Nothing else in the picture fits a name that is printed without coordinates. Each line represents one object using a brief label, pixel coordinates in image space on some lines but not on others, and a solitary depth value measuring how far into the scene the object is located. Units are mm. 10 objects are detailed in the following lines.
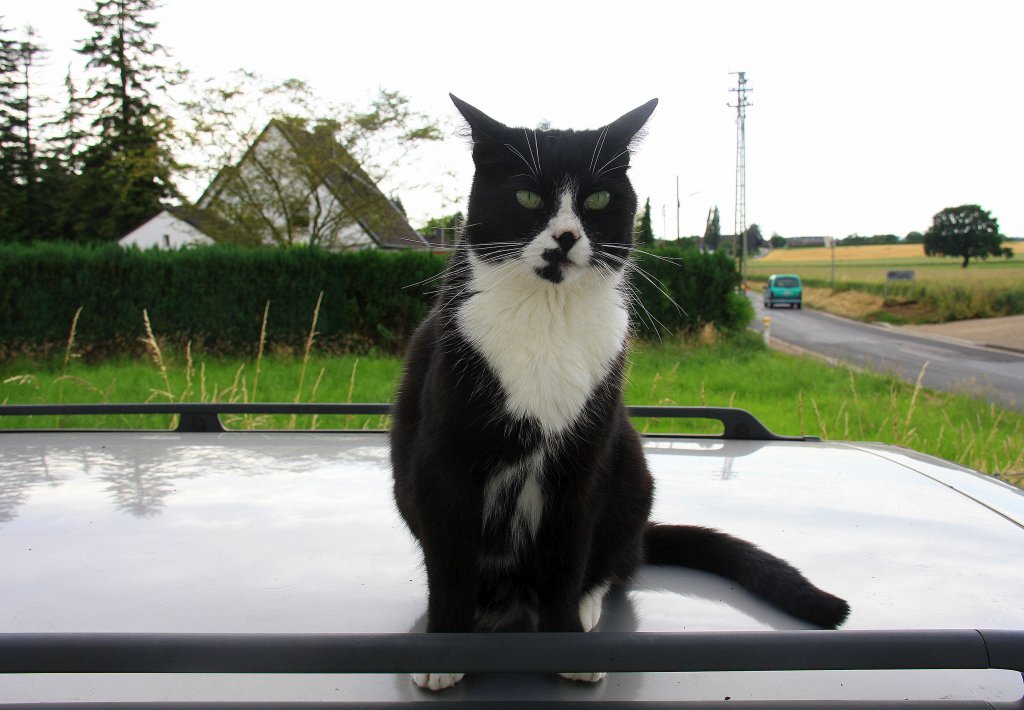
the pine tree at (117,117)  26938
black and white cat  1133
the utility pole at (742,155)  26703
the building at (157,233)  25678
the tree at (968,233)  47312
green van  36656
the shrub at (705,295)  13141
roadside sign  33500
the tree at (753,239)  38031
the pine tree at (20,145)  26500
